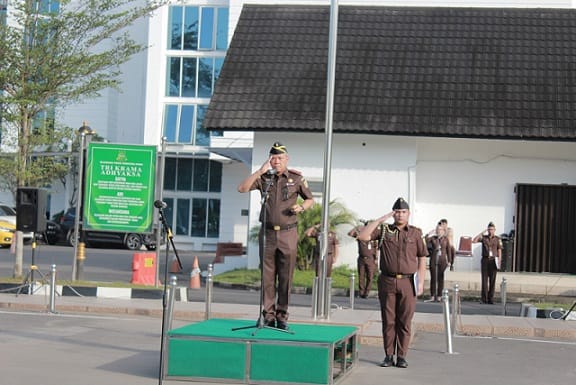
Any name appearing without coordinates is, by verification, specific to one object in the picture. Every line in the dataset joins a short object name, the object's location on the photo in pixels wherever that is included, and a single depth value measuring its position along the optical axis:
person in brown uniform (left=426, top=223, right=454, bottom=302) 25.56
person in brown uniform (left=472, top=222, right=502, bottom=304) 25.17
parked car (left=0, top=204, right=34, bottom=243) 42.03
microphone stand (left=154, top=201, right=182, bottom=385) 9.95
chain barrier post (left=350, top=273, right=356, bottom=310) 19.85
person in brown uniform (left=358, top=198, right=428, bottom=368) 12.34
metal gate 29.91
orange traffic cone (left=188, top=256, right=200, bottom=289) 26.15
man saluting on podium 11.91
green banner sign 24.02
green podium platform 10.77
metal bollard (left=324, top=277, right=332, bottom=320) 15.79
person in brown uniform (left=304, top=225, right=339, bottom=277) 22.89
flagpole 15.74
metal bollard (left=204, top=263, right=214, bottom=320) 16.65
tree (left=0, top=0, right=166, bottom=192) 25.14
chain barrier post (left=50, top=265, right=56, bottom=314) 18.17
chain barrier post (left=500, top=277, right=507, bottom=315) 21.26
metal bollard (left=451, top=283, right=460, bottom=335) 16.69
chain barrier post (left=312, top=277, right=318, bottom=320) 15.73
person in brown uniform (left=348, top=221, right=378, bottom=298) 25.88
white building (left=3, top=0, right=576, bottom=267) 30.16
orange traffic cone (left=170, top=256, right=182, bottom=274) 31.89
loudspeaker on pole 22.11
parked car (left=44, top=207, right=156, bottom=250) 45.19
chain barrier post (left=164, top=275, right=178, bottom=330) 12.48
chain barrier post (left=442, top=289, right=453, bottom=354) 14.37
